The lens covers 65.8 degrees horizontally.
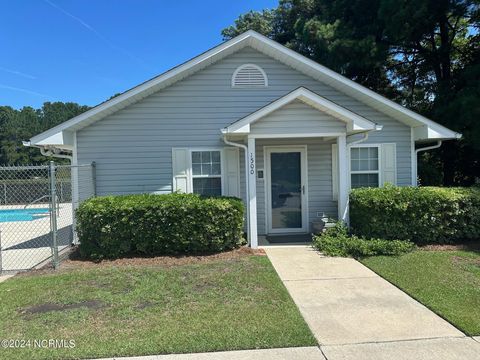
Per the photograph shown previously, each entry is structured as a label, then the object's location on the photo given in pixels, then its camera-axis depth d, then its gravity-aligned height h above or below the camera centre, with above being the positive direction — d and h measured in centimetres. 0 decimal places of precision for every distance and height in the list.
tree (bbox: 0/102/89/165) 5728 +1013
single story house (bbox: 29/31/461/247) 942 +89
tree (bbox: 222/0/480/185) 1146 +437
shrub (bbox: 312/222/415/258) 768 -158
